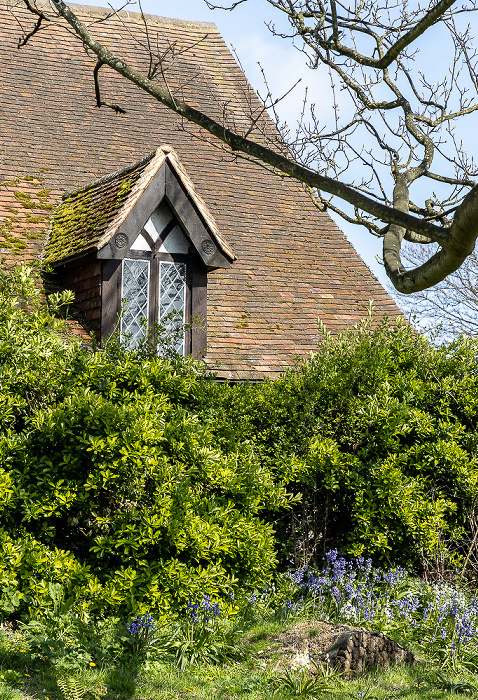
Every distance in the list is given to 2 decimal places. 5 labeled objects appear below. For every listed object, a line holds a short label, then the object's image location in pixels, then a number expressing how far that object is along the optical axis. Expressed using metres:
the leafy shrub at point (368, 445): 15.69
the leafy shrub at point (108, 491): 12.46
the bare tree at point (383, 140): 9.42
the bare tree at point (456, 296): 43.56
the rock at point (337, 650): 11.59
